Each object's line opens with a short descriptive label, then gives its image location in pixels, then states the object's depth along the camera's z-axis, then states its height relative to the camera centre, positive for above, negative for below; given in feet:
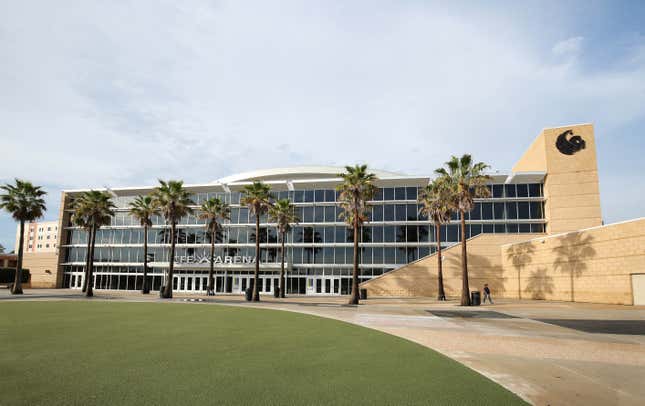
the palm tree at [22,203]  151.94 +20.44
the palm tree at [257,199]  139.23 +21.03
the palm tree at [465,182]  113.80 +22.78
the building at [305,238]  176.65 +11.25
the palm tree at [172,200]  148.77 +21.44
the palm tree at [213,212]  167.43 +19.94
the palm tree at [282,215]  153.89 +17.43
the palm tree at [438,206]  134.92 +19.79
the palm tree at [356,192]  123.65 +20.89
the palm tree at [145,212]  169.77 +19.63
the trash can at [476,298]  110.22 -8.27
